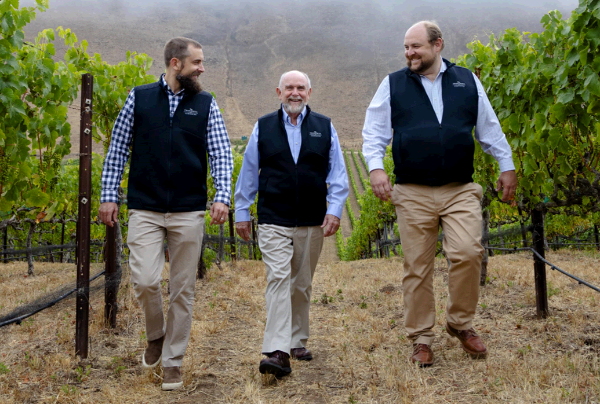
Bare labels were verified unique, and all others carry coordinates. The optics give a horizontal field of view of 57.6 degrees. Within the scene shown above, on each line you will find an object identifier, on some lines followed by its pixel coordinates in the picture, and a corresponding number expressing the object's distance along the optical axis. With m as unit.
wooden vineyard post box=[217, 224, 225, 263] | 12.02
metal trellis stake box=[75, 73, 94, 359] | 4.36
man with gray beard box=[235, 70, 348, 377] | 4.04
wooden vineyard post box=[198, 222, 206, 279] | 9.82
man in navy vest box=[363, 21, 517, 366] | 3.80
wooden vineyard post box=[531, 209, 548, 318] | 5.44
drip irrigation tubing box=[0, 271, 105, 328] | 3.82
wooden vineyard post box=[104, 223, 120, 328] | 5.45
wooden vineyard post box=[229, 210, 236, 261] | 13.18
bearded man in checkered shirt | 3.66
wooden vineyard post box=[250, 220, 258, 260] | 23.78
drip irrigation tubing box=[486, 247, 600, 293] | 5.21
